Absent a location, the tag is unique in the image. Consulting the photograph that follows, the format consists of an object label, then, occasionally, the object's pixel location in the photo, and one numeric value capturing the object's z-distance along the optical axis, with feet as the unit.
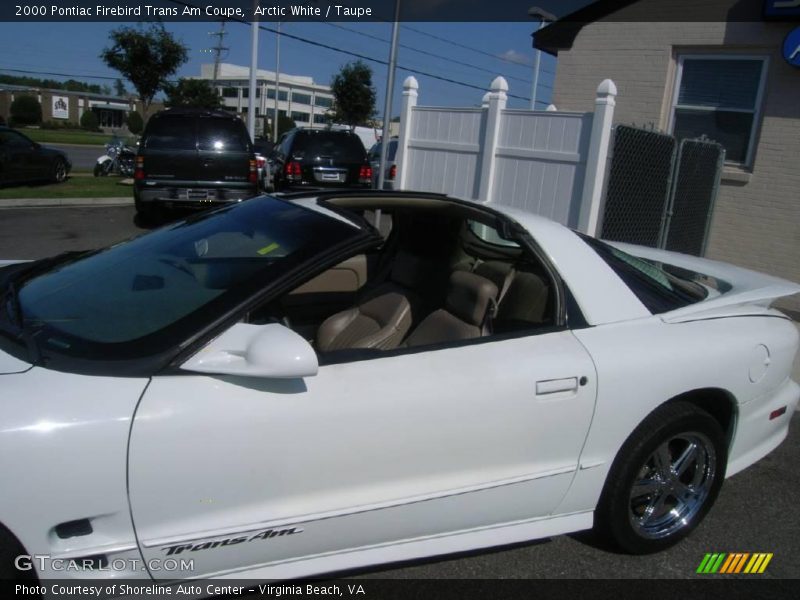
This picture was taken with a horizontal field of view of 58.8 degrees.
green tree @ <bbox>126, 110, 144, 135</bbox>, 174.60
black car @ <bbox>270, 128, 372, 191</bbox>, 46.39
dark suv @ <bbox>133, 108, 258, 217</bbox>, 35.70
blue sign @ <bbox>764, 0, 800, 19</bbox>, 25.62
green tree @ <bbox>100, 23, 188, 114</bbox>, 79.71
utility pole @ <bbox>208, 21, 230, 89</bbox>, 187.93
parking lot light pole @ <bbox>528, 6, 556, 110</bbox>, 37.86
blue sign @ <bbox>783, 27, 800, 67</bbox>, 25.49
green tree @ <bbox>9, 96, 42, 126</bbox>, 206.90
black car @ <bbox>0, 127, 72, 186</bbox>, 47.16
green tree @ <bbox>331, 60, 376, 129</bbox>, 121.70
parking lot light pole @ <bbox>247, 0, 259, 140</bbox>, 69.72
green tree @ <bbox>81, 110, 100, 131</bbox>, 235.20
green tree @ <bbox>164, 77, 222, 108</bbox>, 138.11
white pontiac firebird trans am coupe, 6.70
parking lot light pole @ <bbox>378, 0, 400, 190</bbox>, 40.78
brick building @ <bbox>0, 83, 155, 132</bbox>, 247.50
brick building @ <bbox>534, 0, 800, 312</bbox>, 26.81
